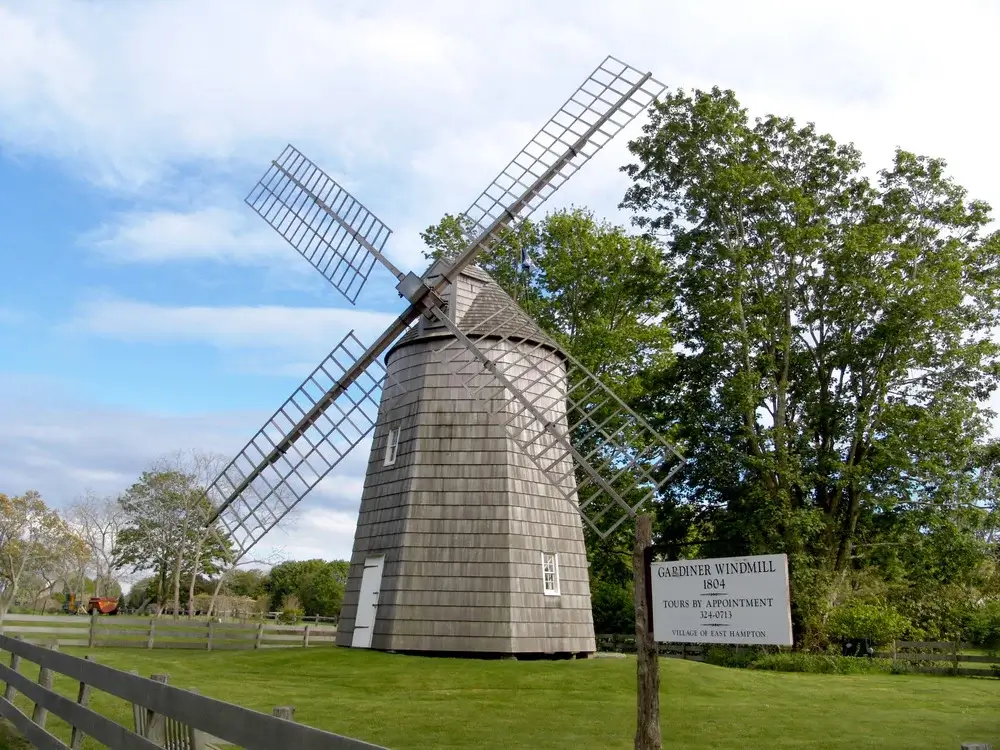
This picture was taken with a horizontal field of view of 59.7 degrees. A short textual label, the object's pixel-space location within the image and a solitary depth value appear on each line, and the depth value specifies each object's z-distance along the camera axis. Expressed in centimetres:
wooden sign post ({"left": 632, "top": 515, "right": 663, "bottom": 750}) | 760
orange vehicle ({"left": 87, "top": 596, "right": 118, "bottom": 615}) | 4253
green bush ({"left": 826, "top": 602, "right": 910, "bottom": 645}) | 2298
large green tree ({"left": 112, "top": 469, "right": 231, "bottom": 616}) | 4421
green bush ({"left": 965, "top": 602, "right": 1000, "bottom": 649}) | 2403
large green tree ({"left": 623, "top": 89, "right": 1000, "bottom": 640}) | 2423
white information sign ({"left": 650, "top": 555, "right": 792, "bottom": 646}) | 617
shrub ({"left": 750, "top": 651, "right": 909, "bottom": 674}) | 2145
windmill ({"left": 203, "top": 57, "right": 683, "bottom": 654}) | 1694
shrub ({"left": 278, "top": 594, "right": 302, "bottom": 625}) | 4508
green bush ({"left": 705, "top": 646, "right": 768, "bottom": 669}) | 2317
